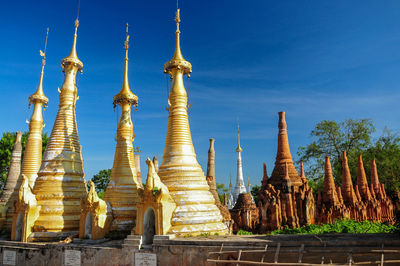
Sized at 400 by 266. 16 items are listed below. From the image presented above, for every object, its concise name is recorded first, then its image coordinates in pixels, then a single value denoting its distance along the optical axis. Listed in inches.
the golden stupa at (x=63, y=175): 681.6
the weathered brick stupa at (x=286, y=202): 868.0
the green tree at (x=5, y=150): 1552.7
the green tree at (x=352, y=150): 1604.3
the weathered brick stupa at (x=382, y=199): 1258.7
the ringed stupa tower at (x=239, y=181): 1860.2
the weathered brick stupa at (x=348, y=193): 1104.8
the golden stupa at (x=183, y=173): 558.2
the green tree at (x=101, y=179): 2224.4
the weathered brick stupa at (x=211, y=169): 1242.9
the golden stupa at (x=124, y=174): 676.1
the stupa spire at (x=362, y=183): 1230.6
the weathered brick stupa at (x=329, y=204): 997.8
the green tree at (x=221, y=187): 3121.8
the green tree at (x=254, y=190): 2691.9
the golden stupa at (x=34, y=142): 894.4
